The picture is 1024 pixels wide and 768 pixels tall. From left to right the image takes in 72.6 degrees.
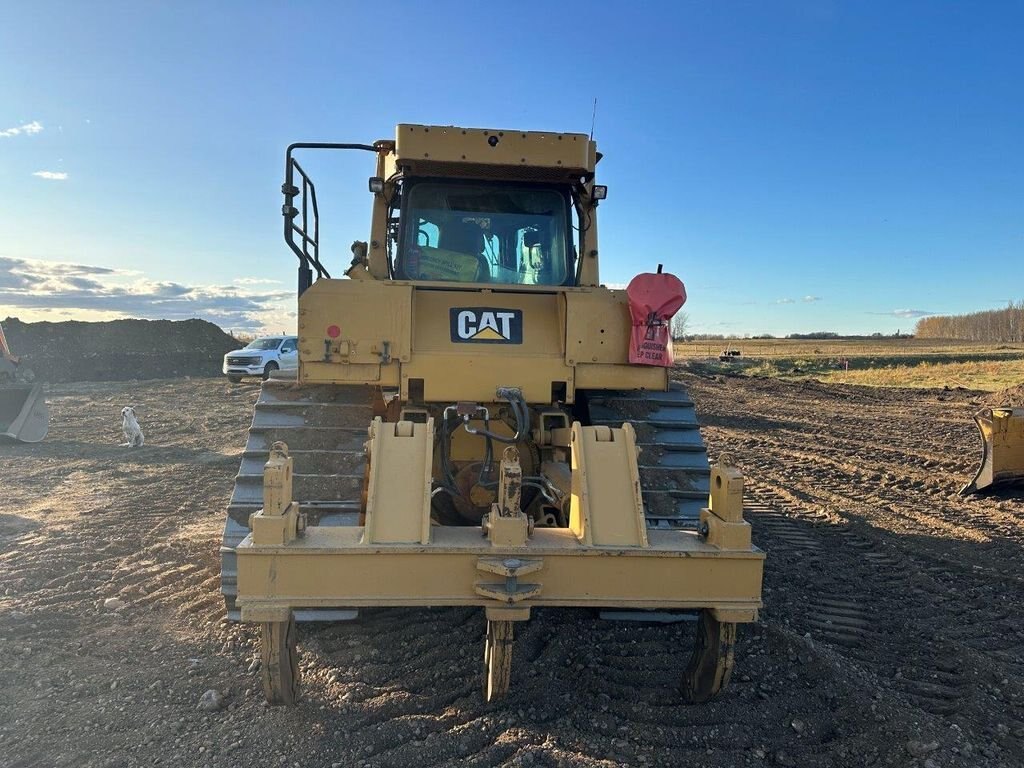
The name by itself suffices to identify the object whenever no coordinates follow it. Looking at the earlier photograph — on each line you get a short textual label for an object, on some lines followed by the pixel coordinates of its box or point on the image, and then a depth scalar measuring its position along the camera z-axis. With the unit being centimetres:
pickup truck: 2400
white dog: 1155
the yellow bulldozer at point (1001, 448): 742
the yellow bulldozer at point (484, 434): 276
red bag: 395
